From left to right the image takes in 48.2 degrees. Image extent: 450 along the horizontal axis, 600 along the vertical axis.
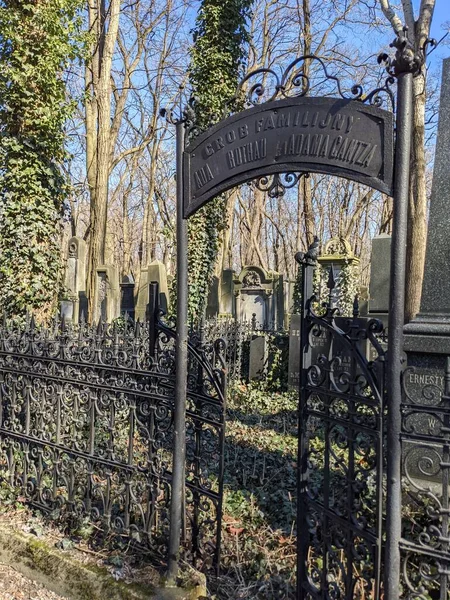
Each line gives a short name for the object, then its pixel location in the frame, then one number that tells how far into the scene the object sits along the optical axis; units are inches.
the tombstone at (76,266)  651.5
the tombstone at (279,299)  679.1
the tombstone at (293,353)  398.9
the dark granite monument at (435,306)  181.6
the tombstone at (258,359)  420.8
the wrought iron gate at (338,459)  93.7
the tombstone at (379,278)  389.7
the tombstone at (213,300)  694.5
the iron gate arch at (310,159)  91.1
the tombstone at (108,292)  589.3
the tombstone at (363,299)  538.0
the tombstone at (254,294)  616.1
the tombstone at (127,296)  790.5
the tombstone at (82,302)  663.1
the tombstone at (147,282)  587.6
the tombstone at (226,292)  670.5
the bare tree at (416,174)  430.0
